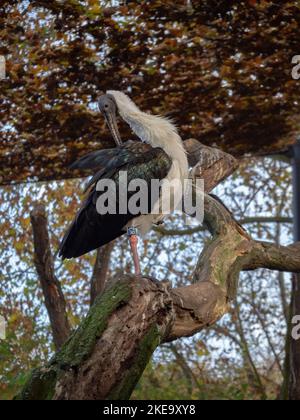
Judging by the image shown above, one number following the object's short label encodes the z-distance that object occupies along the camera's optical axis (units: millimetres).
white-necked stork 5176
